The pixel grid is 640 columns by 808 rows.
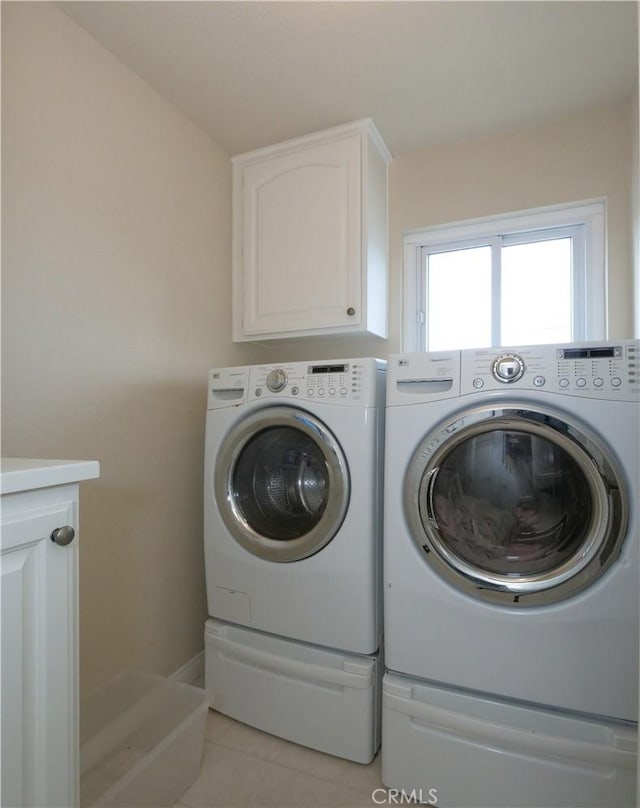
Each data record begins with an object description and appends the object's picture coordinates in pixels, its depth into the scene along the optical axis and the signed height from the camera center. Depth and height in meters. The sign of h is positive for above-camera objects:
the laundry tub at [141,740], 1.12 -1.02
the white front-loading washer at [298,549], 1.30 -0.48
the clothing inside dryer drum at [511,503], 1.11 -0.28
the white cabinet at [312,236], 1.79 +0.77
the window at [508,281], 1.79 +0.59
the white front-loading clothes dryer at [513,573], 1.03 -0.45
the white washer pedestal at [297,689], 1.30 -0.96
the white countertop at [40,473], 0.61 -0.11
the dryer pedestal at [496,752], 1.03 -0.93
